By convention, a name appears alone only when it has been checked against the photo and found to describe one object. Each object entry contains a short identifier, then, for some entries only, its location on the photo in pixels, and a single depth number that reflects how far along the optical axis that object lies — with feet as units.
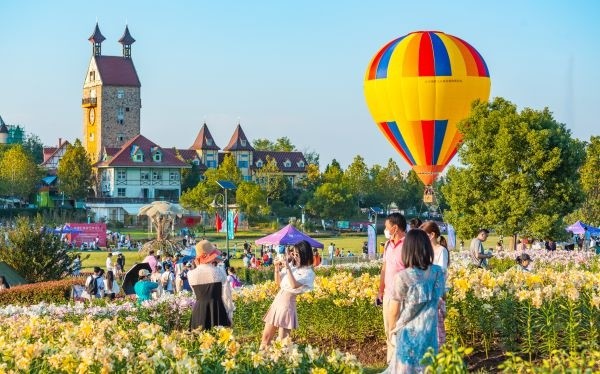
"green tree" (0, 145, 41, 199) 337.93
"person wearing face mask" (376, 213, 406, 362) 36.35
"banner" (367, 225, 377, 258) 137.73
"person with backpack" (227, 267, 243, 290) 74.72
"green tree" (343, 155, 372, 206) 352.69
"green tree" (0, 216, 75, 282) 90.68
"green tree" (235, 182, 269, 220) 297.94
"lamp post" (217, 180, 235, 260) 132.11
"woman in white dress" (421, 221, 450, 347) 40.27
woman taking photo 40.78
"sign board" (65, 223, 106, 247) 197.57
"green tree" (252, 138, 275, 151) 510.17
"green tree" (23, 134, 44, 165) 485.28
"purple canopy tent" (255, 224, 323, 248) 124.43
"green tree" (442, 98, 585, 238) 130.21
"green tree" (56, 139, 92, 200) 333.01
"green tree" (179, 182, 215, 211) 308.77
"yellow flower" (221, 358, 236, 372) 27.29
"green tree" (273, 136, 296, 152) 494.59
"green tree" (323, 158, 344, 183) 332.80
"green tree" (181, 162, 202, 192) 372.38
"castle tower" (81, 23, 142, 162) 380.99
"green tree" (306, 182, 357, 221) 301.22
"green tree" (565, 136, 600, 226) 192.65
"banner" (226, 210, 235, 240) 141.18
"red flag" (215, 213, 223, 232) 189.72
